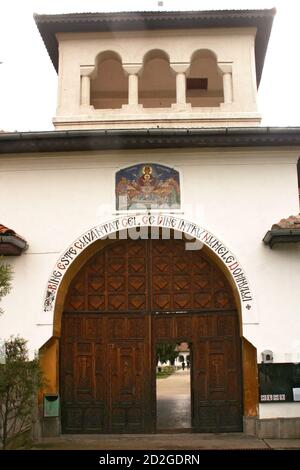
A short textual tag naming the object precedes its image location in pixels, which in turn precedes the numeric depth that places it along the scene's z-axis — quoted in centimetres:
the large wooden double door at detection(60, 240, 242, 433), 1162
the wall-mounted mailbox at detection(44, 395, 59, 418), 1128
